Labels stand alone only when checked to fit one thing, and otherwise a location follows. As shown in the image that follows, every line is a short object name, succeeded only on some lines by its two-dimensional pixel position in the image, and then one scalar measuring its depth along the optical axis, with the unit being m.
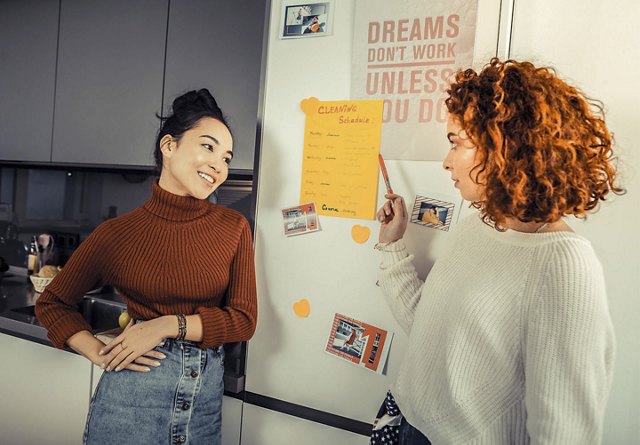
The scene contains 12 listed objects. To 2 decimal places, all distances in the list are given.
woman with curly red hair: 0.79
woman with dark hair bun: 1.20
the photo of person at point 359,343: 1.25
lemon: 1.76
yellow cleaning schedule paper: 1.27
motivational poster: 1.17
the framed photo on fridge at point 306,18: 1.33
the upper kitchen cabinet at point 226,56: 1.79
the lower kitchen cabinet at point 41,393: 1.74
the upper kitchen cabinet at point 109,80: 1.99
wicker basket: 2.23
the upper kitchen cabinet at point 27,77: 2.26
